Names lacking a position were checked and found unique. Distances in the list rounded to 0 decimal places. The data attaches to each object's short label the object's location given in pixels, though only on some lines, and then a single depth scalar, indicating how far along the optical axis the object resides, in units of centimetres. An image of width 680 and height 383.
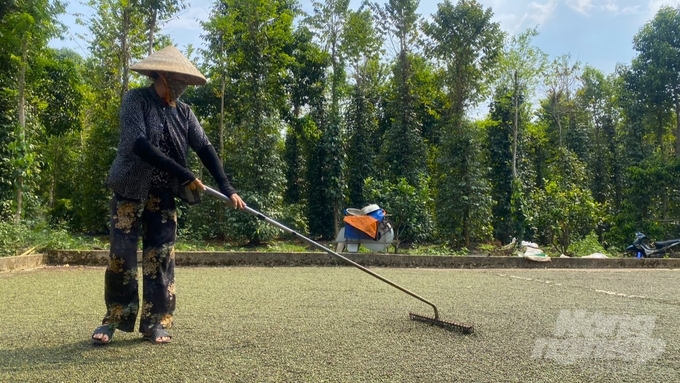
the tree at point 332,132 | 1677
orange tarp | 827
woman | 249
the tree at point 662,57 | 1803
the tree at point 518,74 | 1816
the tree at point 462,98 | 1232
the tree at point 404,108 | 1717
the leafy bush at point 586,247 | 1060
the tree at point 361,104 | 1838
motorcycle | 1136
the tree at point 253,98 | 1182
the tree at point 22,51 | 784
